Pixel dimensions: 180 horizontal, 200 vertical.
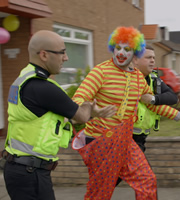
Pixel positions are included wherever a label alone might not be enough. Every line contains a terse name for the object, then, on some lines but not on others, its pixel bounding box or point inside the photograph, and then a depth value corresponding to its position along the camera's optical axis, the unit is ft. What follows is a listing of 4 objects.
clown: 10.69
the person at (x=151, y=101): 12.13
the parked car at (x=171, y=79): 34.58
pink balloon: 21.09
